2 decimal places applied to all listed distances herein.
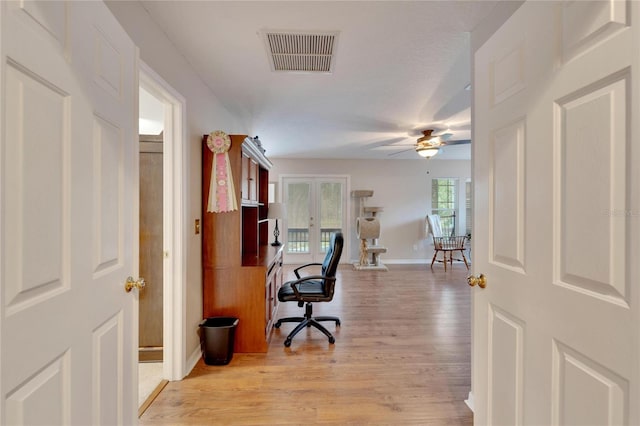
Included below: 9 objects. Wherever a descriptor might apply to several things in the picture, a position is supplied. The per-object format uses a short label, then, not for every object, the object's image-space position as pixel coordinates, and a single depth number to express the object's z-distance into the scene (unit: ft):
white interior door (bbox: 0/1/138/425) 2.35
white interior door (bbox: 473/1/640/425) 2.42
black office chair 9.20
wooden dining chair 20.16
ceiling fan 12.96
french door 21.77
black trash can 7.72
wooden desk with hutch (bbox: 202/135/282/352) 8.27
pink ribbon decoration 8.01
